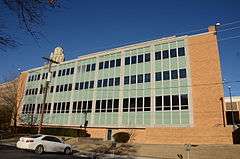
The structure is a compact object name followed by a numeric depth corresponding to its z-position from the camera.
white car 12.91
